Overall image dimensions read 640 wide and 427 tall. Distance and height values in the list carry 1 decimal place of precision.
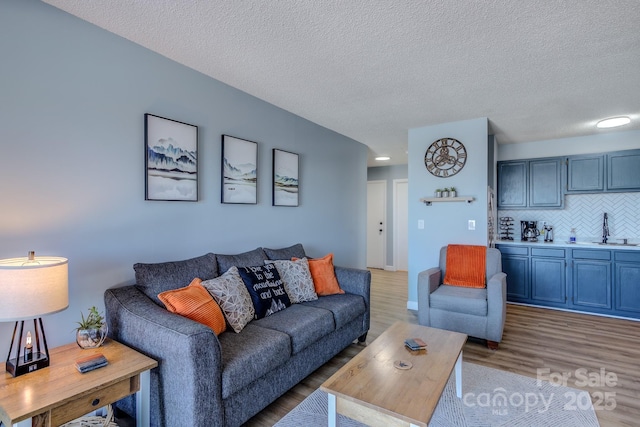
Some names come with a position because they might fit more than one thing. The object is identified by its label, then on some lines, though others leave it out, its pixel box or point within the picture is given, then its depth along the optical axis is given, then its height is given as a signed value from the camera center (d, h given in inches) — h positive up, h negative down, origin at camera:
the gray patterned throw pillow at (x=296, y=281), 105.6 -22.5
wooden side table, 47.1 -28.1
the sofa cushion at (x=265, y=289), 91.7 -22.4
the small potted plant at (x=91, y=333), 65.6 -24.8
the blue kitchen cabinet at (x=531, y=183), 172.1 +17.7
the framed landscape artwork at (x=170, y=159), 87.7 +16.6
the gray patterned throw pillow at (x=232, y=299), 81.1 -22.3
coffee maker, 180.9 -9.7
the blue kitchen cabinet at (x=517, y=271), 166.9 -30.2
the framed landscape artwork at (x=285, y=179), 131.5 +16.0
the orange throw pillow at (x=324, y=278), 114.5 -23.1
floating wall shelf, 143.4 +7.3
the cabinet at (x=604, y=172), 155.6 +21.7
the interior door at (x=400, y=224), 269.4 -7.8
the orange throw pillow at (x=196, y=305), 71.2 -20.8
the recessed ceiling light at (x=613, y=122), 138.0 +41.6
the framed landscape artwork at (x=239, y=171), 109.3 +16.3
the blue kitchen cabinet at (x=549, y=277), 159.0 -32.1
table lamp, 51.1 -13.2
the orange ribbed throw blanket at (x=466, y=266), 132.2 -22.3
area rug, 73.8 -48.5
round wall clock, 148.2 +27.9
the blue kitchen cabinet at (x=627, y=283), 143.4 -31.8
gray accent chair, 111.7 -33.8
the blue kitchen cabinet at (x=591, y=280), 149.6 -32.1
